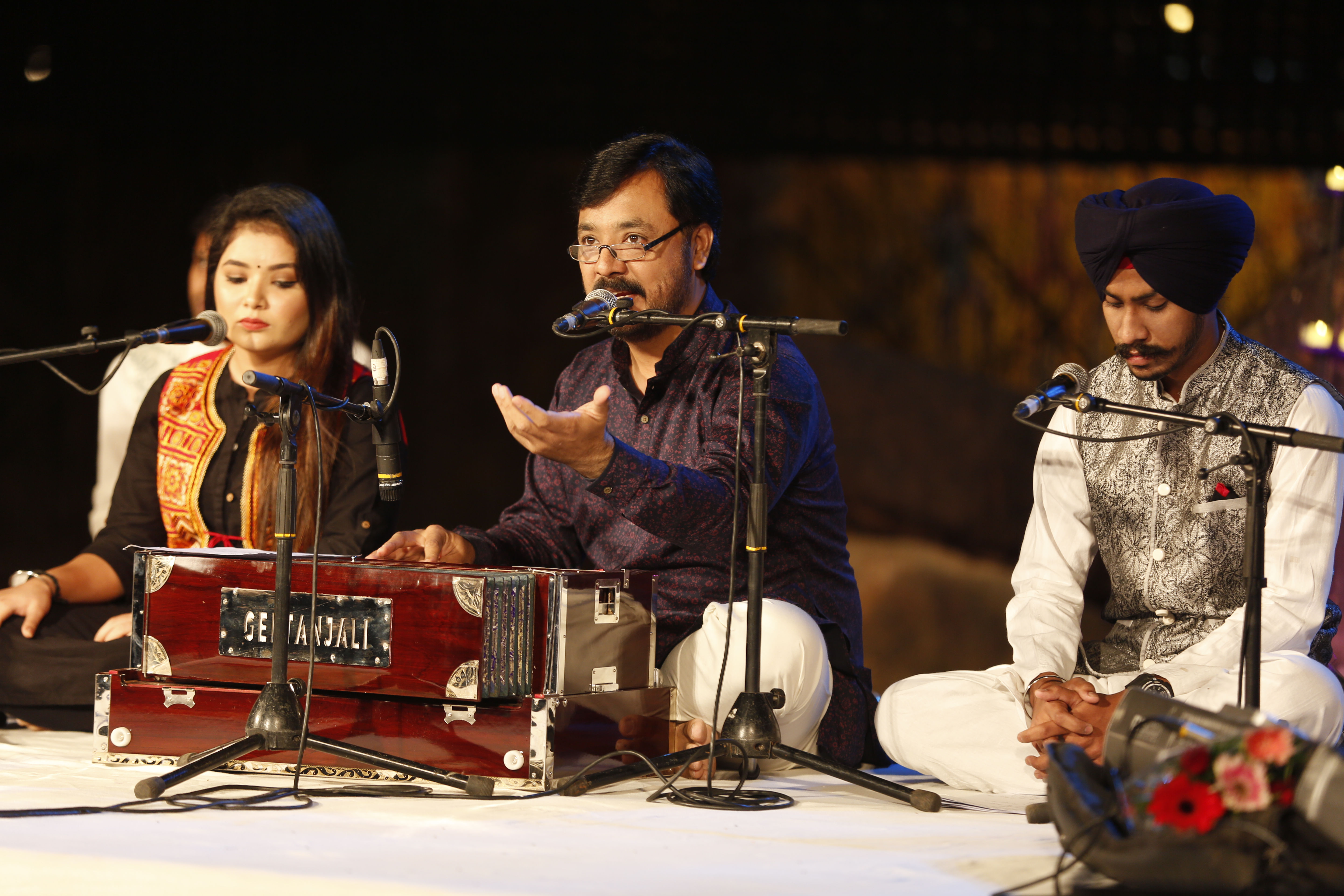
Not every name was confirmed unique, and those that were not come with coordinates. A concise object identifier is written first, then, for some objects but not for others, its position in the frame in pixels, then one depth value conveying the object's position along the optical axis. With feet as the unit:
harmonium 18.67
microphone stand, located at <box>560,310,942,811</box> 17.72
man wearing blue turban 19.10
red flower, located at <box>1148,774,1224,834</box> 12.16
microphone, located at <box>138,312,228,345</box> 19.27
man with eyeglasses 20.89
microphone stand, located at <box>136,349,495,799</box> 17.85
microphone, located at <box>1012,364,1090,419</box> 16.76
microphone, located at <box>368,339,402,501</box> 19.39
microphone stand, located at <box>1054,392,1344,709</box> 15.70
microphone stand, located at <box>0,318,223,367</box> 19.39
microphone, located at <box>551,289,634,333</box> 17.79
